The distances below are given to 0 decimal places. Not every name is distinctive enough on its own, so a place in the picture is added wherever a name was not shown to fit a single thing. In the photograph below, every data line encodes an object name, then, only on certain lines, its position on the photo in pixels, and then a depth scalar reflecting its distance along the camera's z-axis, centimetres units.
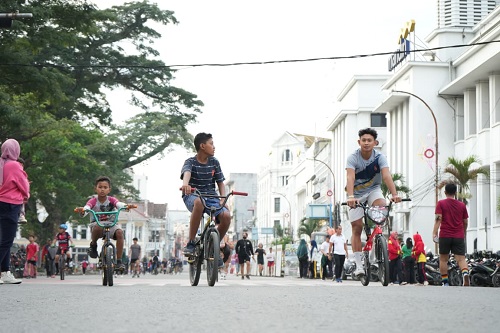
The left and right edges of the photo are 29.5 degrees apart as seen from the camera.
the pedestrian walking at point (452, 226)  1580
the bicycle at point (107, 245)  1409
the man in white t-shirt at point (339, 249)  2953
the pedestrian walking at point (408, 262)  2739
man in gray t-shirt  1299
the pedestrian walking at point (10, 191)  1402
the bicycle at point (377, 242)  1281
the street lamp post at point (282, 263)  5456
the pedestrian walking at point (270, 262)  5744
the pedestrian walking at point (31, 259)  3659
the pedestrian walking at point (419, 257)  2730
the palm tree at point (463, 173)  4311
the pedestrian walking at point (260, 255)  4741
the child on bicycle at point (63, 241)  2886
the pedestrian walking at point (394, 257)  2522
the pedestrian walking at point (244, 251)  3628
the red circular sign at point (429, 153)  4846
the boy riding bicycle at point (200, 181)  1292
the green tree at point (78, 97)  3058
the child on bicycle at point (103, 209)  1433
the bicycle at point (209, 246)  1255
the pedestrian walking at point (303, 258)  4222
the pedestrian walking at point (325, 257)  3553
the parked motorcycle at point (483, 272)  2383
